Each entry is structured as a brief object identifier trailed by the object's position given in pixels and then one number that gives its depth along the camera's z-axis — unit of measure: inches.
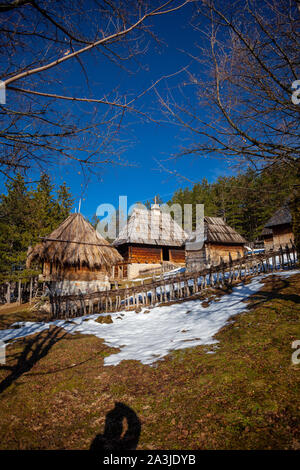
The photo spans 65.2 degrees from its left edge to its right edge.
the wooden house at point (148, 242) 1062.4
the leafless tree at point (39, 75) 91.8
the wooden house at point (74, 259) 581.3
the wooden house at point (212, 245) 868.0
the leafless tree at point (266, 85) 142.3
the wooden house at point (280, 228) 923.4
